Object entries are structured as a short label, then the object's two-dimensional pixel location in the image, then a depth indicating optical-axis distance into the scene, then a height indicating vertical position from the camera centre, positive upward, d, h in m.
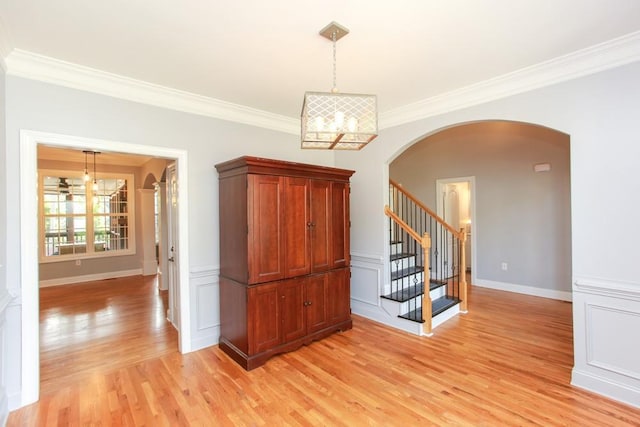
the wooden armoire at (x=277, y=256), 2.99 -0.47
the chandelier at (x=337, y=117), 1.95 +0.63
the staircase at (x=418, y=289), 3.67 -1.13
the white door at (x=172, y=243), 3.68 -0.37
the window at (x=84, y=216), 6.56 +0.01
